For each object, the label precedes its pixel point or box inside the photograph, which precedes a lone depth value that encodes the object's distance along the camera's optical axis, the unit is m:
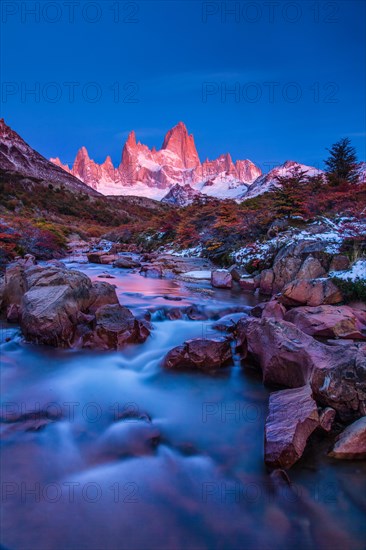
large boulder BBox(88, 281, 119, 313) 6.62
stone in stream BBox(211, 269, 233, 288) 10.50
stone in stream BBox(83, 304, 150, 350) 5.49
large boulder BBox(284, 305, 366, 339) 5.67
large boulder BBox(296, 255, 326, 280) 8.41
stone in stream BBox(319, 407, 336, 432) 3.17
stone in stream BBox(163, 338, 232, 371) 4.91
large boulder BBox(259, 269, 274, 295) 9.67
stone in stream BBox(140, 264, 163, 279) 13.04
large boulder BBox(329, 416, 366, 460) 2.87
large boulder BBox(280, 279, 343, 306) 7.29
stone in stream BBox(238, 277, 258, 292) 10.11
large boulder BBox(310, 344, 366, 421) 3.22
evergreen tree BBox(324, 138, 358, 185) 17.44
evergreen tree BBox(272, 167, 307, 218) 13.40
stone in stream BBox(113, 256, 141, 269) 15.11
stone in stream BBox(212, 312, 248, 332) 6.51
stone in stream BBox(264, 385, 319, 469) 2.89
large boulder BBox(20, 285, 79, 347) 5.39
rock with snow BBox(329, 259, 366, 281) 7.54
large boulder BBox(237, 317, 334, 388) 3.79
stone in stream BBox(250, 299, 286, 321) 6.53
